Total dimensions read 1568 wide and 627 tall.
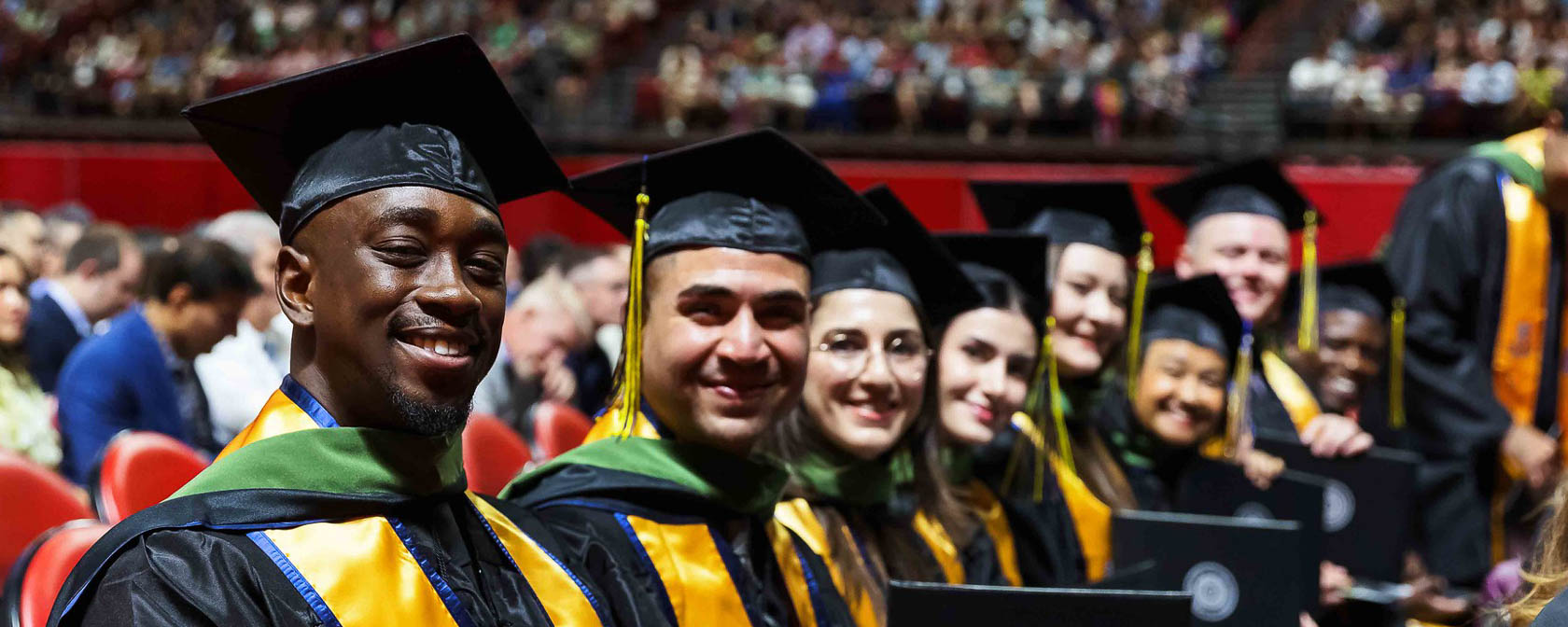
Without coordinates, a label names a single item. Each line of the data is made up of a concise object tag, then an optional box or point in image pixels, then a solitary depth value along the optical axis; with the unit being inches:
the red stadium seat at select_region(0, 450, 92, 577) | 101.0
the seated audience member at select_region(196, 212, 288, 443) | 181.3
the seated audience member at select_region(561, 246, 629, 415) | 231.0
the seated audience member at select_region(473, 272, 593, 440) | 214.2
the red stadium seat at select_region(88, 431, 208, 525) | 101.5
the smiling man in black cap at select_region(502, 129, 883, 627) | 90.0
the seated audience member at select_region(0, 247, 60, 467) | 176.9
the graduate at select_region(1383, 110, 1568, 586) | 191.5
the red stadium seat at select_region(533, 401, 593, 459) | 151.3
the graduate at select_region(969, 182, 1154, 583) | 140.6
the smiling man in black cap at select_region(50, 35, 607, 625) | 63.4
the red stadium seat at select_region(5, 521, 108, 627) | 77.6
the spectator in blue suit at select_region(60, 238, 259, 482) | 157.9
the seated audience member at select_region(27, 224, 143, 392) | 207.9
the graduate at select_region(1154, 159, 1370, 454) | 169.8
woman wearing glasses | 105.7
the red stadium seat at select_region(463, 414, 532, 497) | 136.7
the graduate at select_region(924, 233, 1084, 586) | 121.0
